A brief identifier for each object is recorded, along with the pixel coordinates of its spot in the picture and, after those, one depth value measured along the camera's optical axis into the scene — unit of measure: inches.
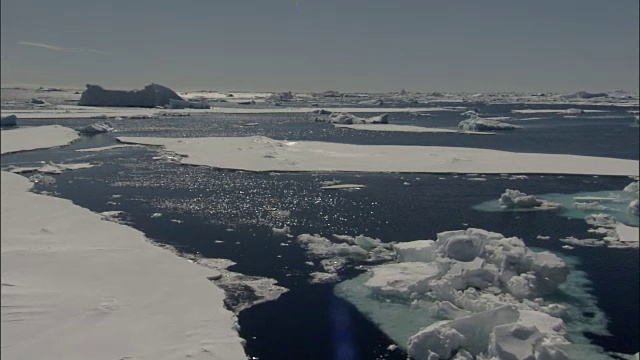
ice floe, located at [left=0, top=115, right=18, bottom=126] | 1771.7
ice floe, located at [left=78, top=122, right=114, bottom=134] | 1729.8
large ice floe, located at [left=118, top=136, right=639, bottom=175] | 1083.3
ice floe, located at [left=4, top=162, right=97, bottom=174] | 990.4
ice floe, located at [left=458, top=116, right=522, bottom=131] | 1993.1
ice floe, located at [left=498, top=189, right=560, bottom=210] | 768.3
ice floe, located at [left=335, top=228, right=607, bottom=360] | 360.5
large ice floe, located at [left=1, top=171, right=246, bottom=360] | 335.3
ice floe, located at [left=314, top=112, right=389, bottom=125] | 2220.7
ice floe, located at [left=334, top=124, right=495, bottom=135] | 1930.4
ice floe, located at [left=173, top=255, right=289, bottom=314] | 448.5
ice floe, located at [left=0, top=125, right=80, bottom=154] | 1314.6
